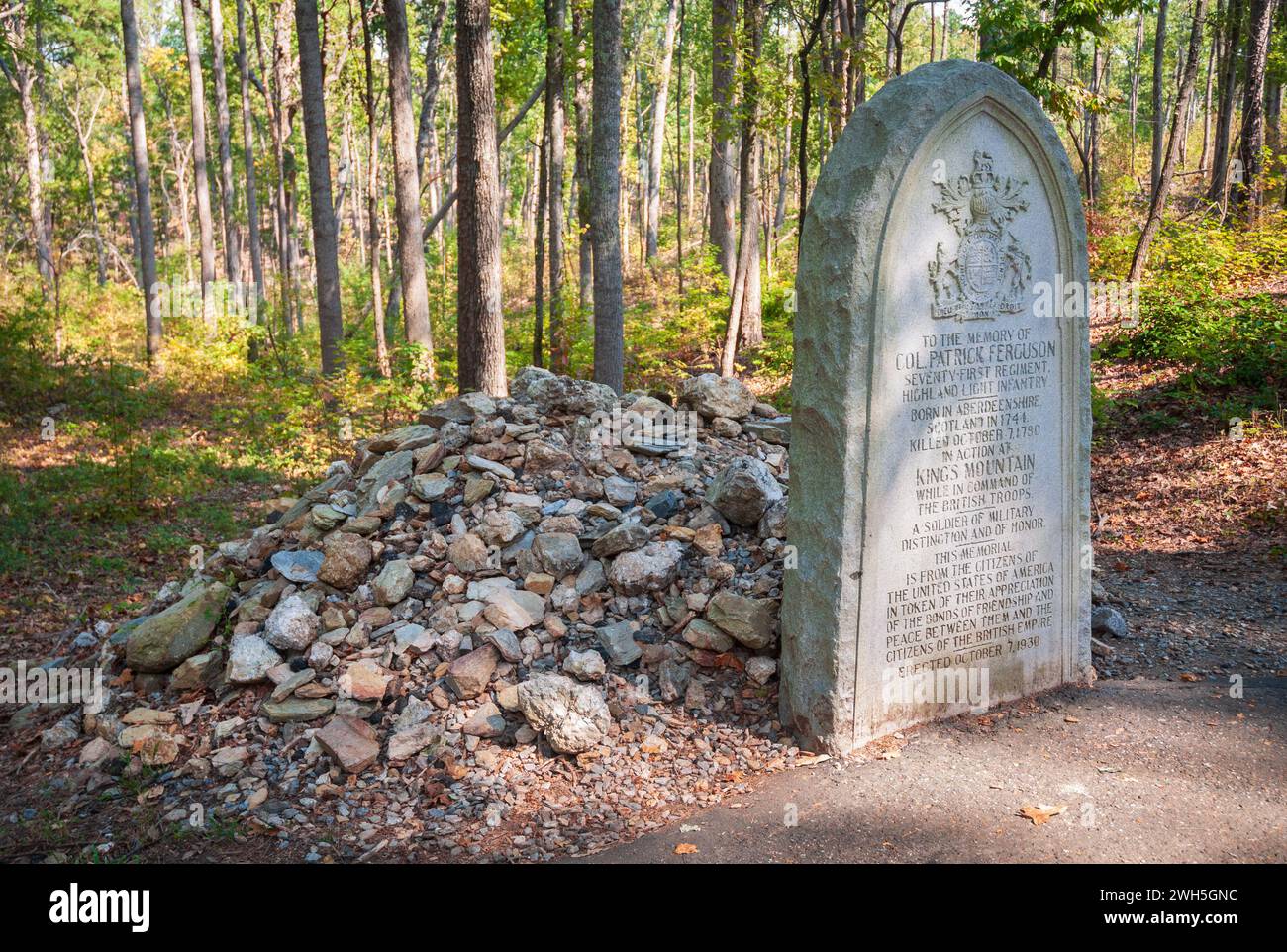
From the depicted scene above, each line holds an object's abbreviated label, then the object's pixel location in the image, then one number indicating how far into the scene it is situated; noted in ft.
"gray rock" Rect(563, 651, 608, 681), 15.31
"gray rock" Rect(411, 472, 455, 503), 18.69
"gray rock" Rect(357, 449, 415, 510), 19.44
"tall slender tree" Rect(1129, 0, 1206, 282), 42.16
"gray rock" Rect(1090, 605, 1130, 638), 17.93
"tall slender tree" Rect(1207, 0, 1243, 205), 47.14
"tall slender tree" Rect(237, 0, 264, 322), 71.36
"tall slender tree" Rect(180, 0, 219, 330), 63.00
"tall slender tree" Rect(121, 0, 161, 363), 57.67
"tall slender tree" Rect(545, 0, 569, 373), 38.65
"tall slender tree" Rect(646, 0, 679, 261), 73.05
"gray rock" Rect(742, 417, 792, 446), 22.54
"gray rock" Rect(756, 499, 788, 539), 17.12
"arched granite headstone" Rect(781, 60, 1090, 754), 13.28
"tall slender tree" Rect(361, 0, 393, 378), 43.95
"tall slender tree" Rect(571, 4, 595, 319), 43.58
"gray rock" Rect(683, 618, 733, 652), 15.66
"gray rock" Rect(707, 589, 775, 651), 15.46
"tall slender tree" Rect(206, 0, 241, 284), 66.69
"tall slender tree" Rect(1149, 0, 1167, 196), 63.57
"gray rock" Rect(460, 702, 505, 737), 14.61
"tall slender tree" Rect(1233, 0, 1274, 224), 42.06
